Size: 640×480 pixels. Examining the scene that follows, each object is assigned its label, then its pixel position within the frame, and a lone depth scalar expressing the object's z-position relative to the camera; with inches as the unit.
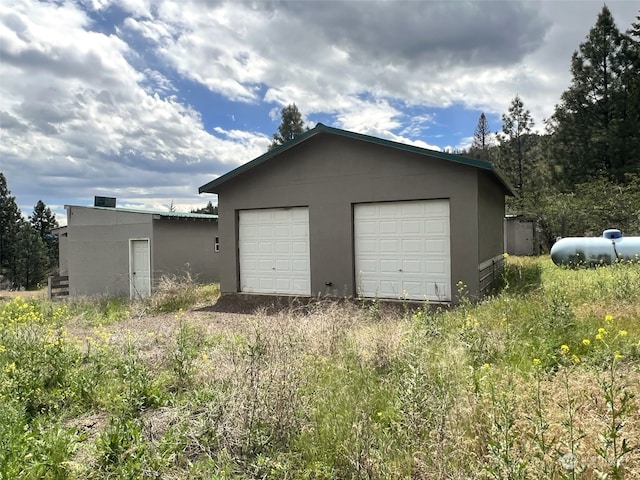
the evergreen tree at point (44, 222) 1913.1
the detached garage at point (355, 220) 379.2
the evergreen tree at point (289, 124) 1558.8
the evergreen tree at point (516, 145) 1298.0
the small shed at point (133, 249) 573.0
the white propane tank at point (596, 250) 490.6
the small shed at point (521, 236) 828.6
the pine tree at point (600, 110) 1005.8
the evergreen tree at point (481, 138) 1610.5
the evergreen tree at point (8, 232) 1587.1
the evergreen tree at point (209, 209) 1775.3
